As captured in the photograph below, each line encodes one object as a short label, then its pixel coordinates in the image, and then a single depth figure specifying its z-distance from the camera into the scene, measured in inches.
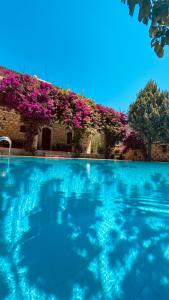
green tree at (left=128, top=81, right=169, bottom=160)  539.2
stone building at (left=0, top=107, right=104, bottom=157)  463.7
